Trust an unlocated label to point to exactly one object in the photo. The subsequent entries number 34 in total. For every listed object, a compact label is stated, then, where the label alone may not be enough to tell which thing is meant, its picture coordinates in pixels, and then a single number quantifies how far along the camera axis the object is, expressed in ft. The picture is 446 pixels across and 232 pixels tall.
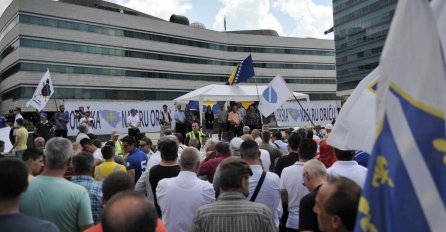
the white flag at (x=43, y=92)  52.75
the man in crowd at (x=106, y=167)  18.98
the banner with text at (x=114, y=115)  48.32
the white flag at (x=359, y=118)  12.40
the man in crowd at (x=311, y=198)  10.86
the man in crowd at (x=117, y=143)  32.86
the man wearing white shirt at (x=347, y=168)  14.73
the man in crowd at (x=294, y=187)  16.16
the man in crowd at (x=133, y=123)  49.49
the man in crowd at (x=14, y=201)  8.25
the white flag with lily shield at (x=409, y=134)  6.09
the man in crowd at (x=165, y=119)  53.67
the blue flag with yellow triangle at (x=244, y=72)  68.49
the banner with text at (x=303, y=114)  60.95
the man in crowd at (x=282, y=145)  30.78
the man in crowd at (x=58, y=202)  11.52
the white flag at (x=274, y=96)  47.34
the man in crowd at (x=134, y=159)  23.73
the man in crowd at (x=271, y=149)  25.29
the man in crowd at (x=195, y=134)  40.55
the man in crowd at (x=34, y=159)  16.49
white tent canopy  65.62
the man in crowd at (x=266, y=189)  15.12
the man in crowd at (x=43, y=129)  45.95
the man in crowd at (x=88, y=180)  14.05
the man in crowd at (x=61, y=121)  46.62
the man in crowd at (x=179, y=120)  52.85
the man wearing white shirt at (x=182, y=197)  14.17
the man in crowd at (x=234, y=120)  53.84
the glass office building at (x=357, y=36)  294.25
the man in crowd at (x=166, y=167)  17.13
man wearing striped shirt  10.59
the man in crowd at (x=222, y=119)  55.52
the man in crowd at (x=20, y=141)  38.58
